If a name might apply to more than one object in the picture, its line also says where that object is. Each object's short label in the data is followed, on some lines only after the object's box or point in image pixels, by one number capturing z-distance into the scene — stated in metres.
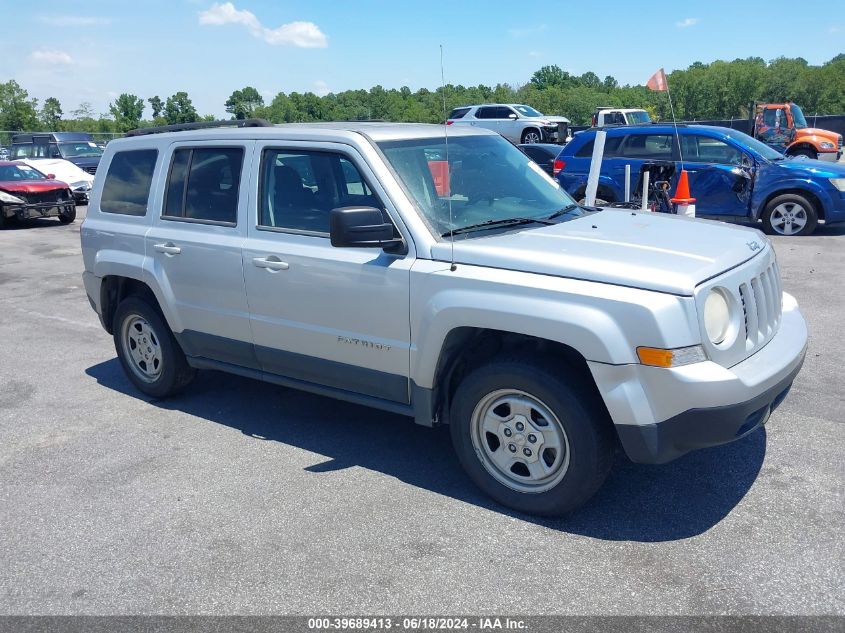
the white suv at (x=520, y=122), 27.66
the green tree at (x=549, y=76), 105.67
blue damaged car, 11.70
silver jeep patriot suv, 3.44
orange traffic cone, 8.79
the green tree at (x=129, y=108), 87.19
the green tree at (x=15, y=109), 67.31
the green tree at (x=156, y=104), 98.09
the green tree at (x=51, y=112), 73.69
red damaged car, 17.08
